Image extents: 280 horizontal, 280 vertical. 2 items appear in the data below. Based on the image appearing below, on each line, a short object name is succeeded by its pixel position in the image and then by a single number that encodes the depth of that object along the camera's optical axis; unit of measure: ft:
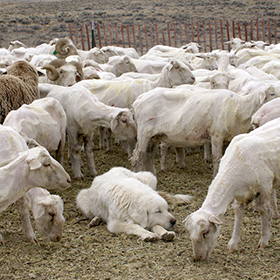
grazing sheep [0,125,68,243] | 31.21
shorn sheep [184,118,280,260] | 29.43
